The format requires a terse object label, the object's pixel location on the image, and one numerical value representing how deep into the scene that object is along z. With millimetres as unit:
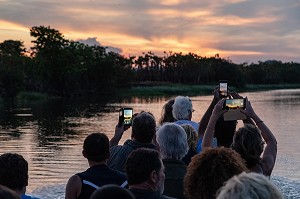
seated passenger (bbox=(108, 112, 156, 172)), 4891
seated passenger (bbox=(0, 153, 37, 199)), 3557
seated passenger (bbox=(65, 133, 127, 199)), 4199
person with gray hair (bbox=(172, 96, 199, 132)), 6173
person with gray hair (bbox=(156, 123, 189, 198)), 4352
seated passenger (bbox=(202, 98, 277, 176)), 4152
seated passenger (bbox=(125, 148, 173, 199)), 3398
